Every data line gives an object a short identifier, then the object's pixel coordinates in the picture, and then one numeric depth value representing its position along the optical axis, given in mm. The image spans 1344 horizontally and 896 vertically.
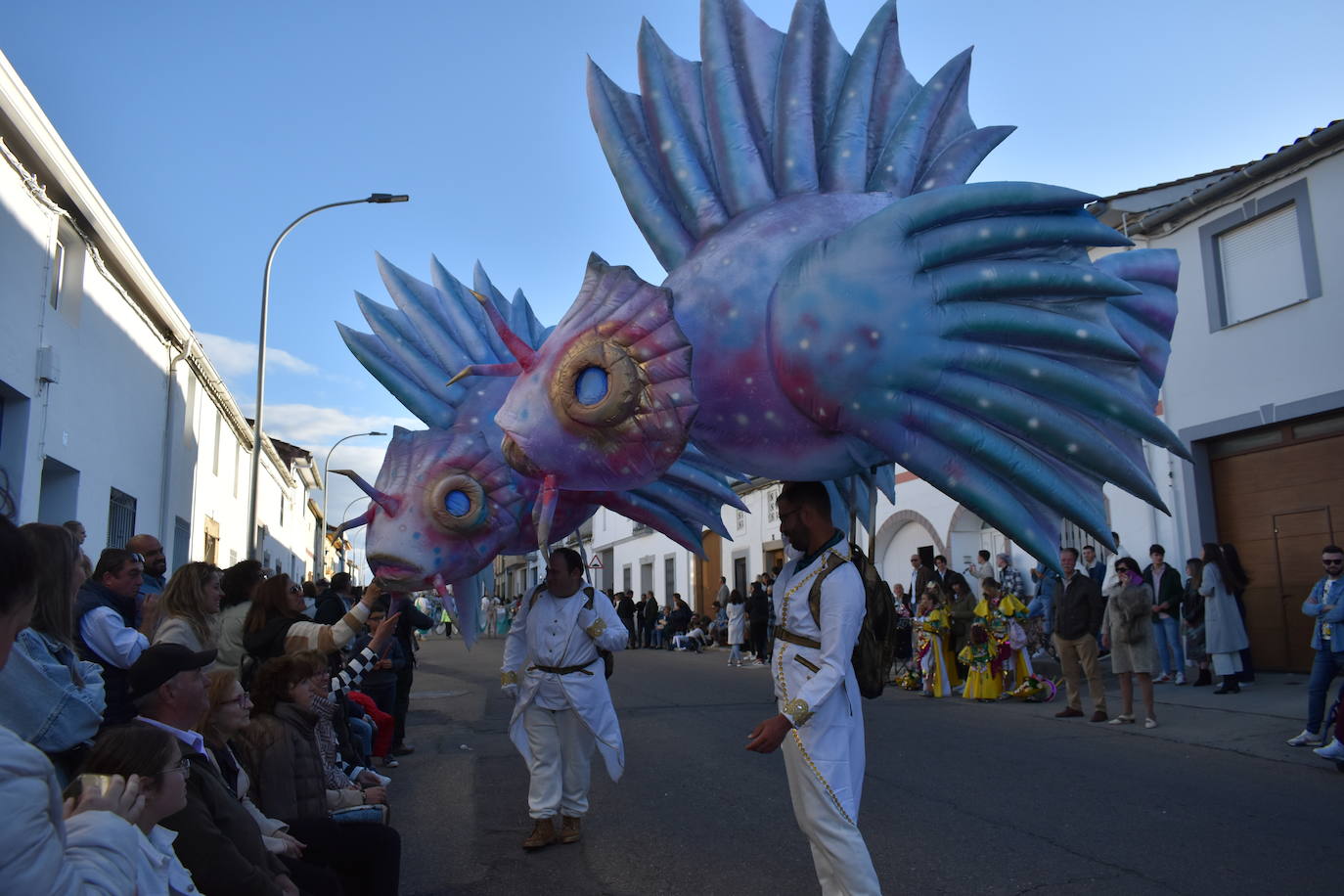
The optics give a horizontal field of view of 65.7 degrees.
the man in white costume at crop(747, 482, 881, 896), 3537
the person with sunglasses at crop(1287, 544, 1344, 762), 7074
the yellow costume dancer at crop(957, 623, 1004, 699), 11672
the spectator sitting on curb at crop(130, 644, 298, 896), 2811
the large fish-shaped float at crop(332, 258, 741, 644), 5191
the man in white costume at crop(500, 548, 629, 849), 5633
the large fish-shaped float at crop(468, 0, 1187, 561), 3574
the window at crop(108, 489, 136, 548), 13672
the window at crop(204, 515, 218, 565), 20234
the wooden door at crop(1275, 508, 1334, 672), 11688
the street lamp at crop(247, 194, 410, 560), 15539
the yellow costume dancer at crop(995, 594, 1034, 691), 11516
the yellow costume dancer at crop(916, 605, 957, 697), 12273
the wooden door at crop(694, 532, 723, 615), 28391
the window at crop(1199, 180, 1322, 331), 11695
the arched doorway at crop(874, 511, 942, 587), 18719
